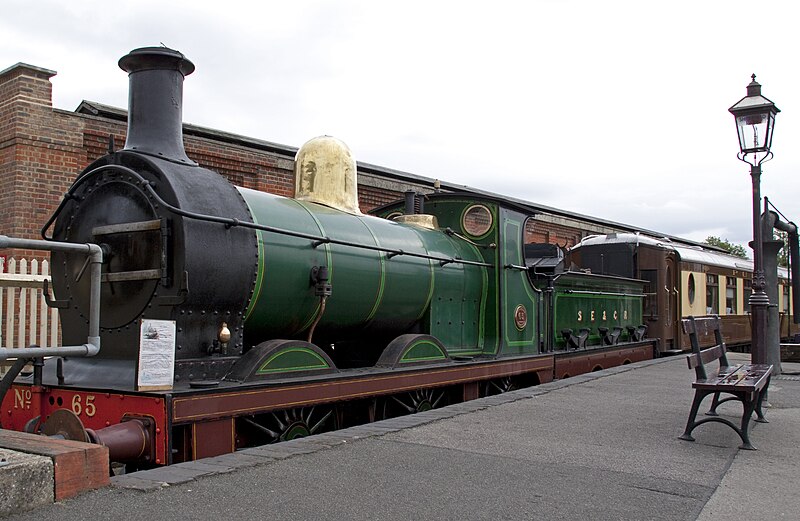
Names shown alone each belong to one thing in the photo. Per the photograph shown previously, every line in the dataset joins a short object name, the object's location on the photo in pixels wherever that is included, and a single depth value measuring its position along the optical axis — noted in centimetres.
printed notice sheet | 430
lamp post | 769
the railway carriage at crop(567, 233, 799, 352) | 1455
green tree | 6412
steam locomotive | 445
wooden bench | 517
